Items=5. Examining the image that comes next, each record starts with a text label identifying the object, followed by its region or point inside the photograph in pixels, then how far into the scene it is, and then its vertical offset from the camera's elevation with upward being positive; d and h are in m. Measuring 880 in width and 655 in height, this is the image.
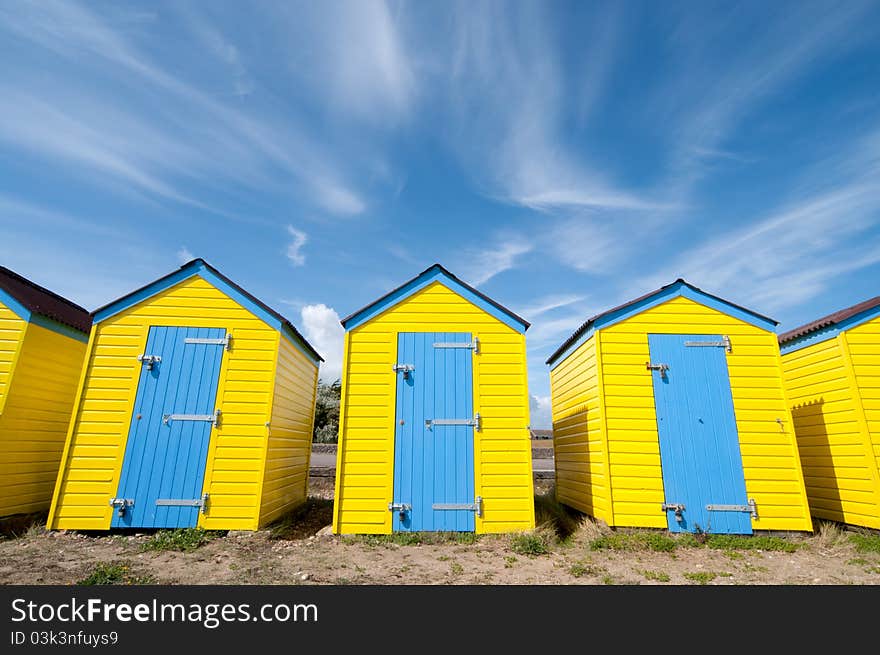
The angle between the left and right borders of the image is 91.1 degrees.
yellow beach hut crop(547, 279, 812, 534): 7.83 +0.54
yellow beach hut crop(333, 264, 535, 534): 7.72 +0.58
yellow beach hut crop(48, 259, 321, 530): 7.62 +0.54
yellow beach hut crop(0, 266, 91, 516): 8.03 +1.03
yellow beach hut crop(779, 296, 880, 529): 8.19 +0.76
